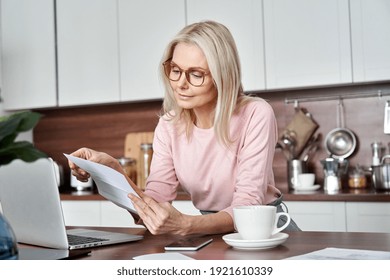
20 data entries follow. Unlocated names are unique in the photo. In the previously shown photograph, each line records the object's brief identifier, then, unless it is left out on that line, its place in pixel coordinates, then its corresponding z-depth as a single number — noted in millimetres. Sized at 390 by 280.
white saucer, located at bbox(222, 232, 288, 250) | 744
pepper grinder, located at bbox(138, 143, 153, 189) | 2066
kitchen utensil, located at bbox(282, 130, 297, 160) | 1990
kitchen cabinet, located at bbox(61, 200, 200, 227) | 1884
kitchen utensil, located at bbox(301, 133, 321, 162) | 2004
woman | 1002
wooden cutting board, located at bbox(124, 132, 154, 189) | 2215
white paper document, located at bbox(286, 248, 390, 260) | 670
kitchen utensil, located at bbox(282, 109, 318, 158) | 1987
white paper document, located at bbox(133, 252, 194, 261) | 708
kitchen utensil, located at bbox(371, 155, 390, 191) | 1763
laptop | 775
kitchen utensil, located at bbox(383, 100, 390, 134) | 1850
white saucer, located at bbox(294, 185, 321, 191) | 1854
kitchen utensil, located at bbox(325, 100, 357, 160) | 1961
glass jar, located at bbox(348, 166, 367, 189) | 1872
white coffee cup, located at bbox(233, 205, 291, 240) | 756
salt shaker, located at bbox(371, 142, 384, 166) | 1879
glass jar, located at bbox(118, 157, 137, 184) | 2076
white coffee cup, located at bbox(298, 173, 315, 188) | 1858
